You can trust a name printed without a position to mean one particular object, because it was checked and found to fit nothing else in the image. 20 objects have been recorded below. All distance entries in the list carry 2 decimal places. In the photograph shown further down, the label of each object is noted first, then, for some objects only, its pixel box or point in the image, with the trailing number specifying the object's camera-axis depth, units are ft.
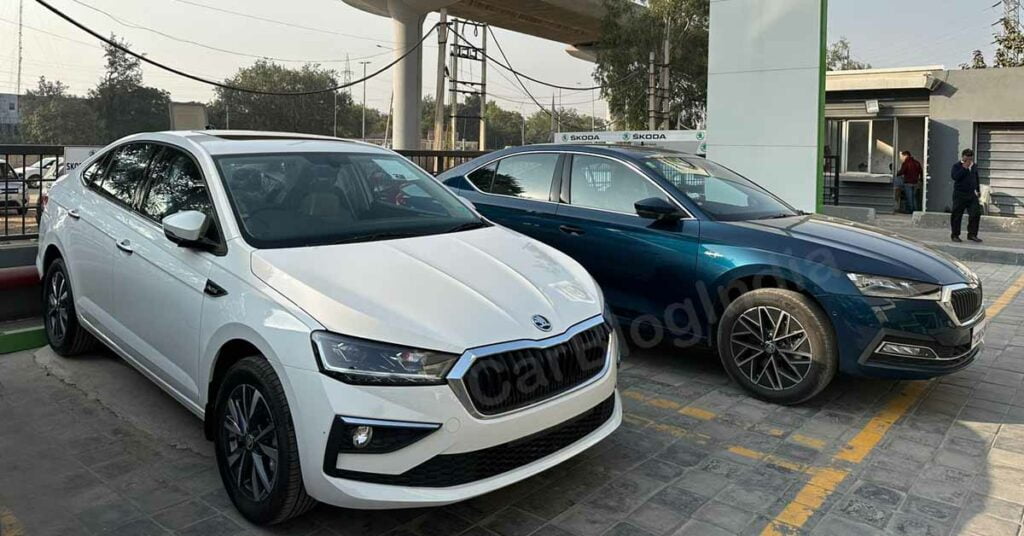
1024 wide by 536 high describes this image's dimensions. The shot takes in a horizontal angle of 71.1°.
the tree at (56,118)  124.77
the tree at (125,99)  128.98
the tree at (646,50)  106.42
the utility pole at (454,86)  95.89
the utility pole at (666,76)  89.17
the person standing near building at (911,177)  59.47
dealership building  56.44
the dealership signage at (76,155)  25.22
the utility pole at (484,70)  99.04
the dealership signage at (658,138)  44.86
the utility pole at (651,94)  77.16
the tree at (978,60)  118.03
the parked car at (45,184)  22.50
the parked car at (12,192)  22.03
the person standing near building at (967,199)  41.78
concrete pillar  83.35
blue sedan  13.78
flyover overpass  83.41
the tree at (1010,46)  102.52
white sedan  8.70
